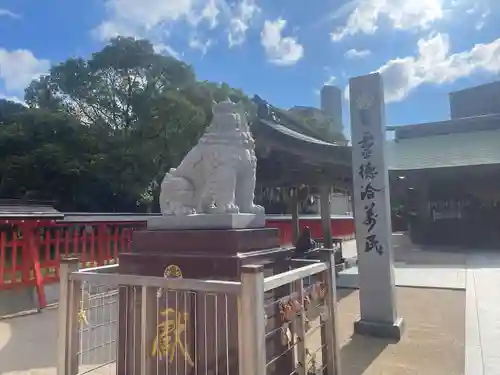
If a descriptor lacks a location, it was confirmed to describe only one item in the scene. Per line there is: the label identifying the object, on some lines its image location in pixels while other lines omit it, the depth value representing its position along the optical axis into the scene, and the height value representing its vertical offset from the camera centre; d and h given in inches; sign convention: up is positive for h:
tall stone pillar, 177.6 +5.4
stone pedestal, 98.7 -23.6
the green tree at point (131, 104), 484.4 +176.9
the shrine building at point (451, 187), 525.7 +45.8
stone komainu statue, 119.9 +16.4
